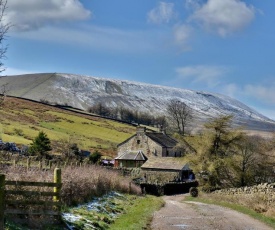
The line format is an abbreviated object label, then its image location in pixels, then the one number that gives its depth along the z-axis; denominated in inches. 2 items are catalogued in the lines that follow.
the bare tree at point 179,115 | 4589.1
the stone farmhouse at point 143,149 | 3240.7
